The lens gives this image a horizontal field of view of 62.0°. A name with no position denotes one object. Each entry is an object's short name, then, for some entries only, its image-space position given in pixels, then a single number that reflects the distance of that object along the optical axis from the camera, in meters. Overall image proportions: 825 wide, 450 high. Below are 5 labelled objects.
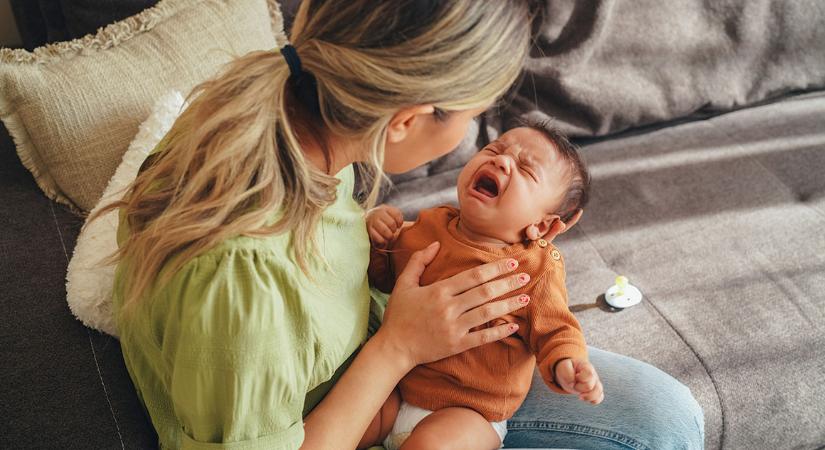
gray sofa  0.95
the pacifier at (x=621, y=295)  1.45
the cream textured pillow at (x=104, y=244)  0.97
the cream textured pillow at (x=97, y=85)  1.11
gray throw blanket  1.79
